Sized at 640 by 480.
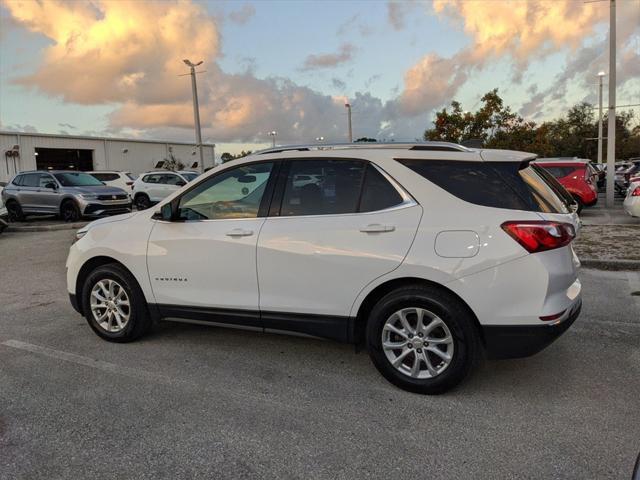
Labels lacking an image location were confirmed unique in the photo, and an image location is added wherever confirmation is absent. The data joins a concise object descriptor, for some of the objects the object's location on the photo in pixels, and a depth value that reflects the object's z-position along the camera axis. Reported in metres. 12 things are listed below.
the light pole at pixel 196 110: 28.47
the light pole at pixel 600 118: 33.72
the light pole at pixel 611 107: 16.62
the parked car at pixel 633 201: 11.84
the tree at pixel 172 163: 47.78
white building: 36.69
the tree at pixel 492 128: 30.09
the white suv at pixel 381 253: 3.39
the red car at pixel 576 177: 15.03
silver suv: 15.92
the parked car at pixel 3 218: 13.38
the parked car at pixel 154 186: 21.05
